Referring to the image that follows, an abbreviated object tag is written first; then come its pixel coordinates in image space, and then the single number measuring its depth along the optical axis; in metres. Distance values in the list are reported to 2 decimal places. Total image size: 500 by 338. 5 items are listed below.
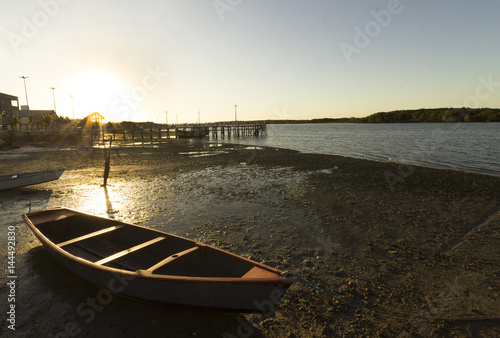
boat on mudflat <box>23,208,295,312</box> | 3.19
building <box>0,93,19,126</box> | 56.06
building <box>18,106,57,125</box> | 57.06
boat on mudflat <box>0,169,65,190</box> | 10.92
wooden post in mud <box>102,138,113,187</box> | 12.95
